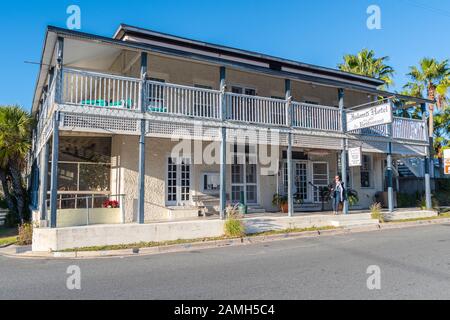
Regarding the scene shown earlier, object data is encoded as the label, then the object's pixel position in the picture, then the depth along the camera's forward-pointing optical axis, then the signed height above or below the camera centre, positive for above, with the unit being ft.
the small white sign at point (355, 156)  47.03 +3.87
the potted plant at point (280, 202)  52.16 -1.93
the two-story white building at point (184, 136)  37.01 +6.15
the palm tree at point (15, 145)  56.35 +6.78
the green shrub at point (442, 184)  84.65 +0.50
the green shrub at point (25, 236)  38.32 -4.61
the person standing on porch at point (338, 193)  48.14 -0.71
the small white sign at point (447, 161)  52.16 +3.50
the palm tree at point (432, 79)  81.58 +23.28
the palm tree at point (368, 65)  92.84 +29.74
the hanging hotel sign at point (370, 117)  44.87 +8.67
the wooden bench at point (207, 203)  46.78 -1.73
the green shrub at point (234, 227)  38.83 -3.93
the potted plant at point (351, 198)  55.93 -1.57
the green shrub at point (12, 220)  61.50 -4.74
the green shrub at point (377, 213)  49.98 -3.42
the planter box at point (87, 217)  38.14 -2.75
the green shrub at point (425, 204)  59.82 -2.77
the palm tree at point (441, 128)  88.02 +13.95
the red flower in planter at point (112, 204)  42.19 -1.56
